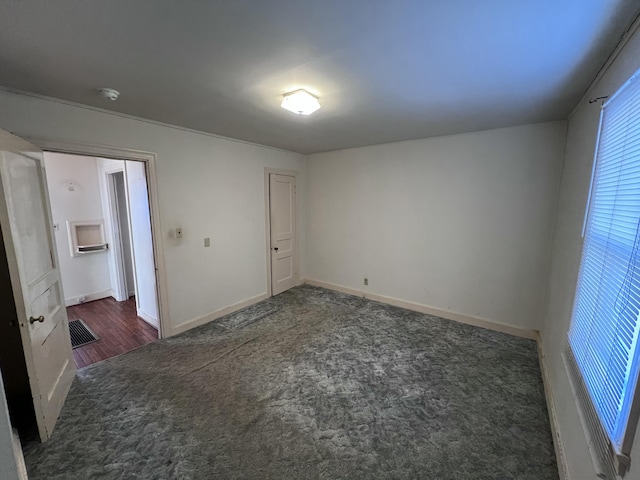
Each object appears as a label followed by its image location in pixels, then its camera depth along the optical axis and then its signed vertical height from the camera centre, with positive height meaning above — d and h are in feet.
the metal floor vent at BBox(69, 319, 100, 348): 10.30 -5.45
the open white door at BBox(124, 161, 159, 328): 10.87 -1.73
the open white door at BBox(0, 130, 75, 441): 5.41 -1.69
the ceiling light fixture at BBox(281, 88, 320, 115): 6.75 +2.57
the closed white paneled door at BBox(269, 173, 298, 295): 14.71 -1.80
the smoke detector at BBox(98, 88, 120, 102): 6.66 +2.69
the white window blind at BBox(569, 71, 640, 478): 3.26 -1.19
